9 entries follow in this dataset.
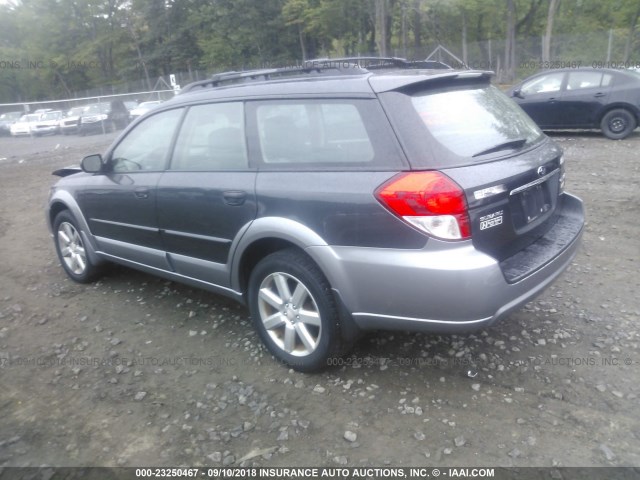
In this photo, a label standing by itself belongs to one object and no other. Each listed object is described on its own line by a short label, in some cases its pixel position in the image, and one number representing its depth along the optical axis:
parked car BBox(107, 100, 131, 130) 22.34
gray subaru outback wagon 2.65
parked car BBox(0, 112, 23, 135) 18.72
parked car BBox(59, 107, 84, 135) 22.62
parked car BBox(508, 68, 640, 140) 10.01
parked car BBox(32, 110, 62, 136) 21.33
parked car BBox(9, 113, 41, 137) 19.50
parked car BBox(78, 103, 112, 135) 21.89
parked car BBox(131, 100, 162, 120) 23.07
